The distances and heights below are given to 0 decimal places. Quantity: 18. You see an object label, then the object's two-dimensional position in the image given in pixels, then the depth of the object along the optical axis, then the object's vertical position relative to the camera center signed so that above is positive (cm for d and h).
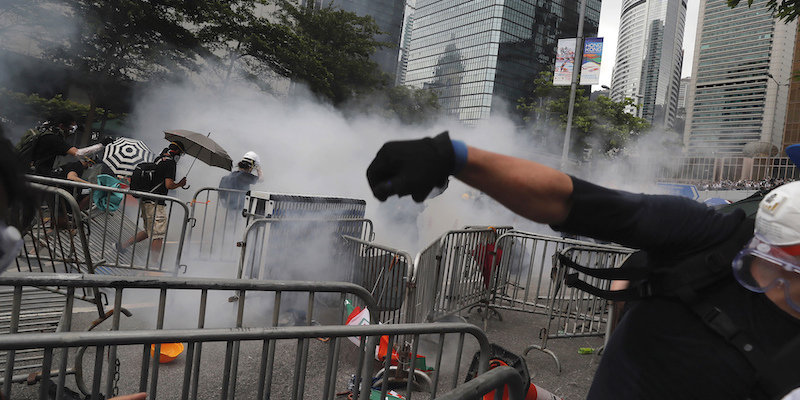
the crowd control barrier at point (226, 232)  643 -94
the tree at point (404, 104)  2119 +490
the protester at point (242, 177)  771 +2
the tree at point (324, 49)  1673 +565
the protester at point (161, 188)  555 -25
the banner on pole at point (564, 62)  1595 +556
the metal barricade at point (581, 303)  456 -87
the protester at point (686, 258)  98 -5
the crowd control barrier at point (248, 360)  137 -82
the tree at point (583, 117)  2945 +705
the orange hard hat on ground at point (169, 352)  345 -141
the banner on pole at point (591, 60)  1558 +564
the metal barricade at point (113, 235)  451 -79
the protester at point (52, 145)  527 +12
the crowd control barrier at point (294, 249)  440 -65
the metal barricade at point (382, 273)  425 -76
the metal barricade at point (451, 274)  429 -72
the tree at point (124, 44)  1282 +368
